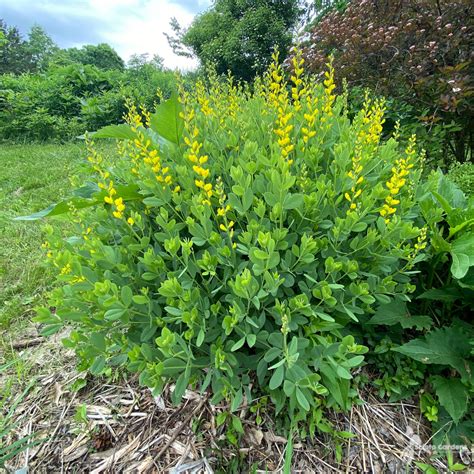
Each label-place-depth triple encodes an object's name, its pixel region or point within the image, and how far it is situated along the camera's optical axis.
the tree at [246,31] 13.70
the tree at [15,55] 30.62
